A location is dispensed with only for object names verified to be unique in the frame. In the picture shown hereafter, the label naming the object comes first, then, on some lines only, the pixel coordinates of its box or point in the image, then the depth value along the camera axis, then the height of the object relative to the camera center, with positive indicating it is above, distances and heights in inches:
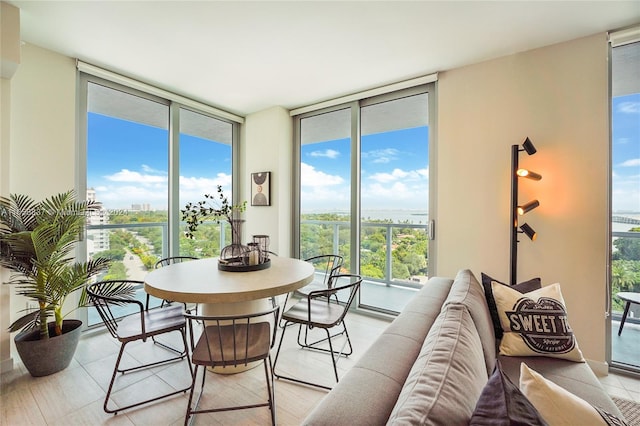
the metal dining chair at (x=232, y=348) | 59.5 -32.2
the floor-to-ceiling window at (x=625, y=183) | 86.2 +9.5
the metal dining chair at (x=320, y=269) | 148.1 -32.2
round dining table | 64.6 -19.2
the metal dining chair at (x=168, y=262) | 110.9 -23.4
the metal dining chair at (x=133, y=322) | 68.0 -31.2
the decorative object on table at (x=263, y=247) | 92.9 -12.8
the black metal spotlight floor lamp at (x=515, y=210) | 88.0 +0.8
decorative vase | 90.9 -14.8
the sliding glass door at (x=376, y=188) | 124.6 +11.7
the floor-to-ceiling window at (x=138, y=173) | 111.7 +17.5
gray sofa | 27.7 -21.4
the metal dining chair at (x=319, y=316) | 77.0 -31.6
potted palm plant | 77.9 -18.0
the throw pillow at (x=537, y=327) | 56.6 -24.5
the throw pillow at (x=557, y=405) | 26.6 -19.6
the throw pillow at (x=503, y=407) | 23.0 -17.4
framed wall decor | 151.3 +12.7
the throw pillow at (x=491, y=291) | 63.1 -19.3
